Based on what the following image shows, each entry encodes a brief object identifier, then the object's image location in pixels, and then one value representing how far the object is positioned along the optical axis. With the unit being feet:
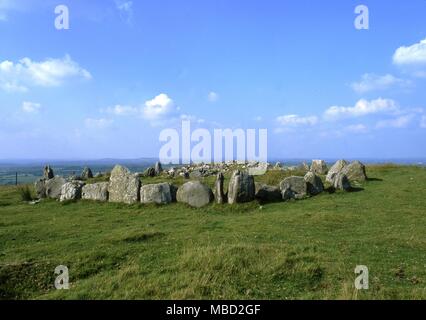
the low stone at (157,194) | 83.87
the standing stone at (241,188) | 79.61
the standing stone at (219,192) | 80.84
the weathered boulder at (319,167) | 134.51
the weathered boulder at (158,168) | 157.19
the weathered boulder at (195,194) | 81.30
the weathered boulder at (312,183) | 89.76
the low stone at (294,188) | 85.76
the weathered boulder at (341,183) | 93.56
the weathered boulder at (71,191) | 93.35
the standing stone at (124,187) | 86.94
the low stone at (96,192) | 91.15
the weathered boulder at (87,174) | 152.06
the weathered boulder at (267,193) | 83.66
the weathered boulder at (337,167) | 108.68
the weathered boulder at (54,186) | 98.22
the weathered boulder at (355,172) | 107.96
